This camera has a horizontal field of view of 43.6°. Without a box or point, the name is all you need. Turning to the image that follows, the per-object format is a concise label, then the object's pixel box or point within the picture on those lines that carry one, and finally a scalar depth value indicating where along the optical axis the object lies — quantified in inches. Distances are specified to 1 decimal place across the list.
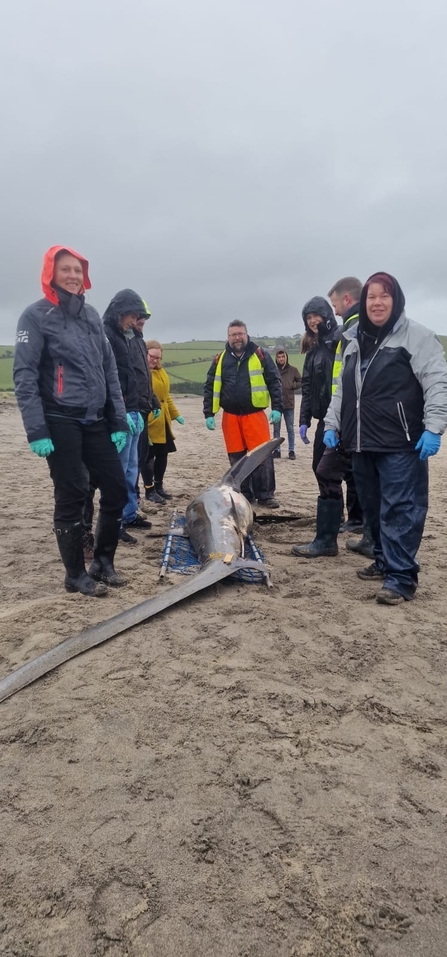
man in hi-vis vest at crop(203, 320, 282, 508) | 291.3
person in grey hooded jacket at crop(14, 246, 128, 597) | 159.8
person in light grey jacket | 162.1
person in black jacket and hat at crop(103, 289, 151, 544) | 233.3
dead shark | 123.0
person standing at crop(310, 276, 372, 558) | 211.0
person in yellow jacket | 314.0
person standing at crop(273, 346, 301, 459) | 483.2
